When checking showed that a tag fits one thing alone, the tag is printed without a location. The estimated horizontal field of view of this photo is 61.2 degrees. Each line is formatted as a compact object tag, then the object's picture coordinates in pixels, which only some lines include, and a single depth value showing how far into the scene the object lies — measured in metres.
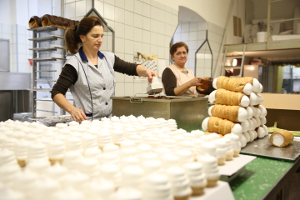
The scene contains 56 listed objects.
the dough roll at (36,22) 3.26
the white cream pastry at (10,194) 0.56
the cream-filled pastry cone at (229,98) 1.40
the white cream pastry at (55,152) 0.87
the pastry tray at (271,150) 1.27
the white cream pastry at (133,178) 0.64
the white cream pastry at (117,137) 1.09
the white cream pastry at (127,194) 0.57
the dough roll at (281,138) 1.45
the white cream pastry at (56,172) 0.67
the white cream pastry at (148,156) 0.79
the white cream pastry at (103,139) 1.04
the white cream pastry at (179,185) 0.65
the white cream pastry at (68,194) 0.56
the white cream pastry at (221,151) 0.95
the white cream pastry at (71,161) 0.75
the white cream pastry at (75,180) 0.62
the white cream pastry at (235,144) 1.07
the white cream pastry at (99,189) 0.58
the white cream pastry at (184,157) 0.80
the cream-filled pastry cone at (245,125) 1.44
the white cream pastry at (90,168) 0.72
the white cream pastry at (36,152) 0.84
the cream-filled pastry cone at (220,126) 1.35
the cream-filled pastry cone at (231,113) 1.37
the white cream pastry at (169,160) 0.77
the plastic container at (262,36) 7.08
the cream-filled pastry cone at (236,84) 1.44
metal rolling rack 3.23
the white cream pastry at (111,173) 0.67
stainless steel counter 1.76
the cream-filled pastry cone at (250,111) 1.45
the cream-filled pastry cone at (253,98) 1.46
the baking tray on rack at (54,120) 2.69
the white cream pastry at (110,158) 0.78
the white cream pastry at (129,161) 0.75
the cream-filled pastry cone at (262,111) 1.67
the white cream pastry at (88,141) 0.98
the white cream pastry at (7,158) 0.77
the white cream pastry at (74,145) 0.93
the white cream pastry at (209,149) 0.90
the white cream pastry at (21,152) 0.86
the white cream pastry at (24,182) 0.61
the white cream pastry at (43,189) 0.58
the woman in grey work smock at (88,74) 2.00
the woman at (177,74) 2.74
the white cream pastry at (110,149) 0.90
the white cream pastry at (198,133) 1.16
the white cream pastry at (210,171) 0.76
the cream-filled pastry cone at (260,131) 1.66
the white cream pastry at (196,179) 0.70
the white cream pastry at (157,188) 0.61
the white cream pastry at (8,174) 0.67
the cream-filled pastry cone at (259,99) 1.56
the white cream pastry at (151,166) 0.71
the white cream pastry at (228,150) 1.01
